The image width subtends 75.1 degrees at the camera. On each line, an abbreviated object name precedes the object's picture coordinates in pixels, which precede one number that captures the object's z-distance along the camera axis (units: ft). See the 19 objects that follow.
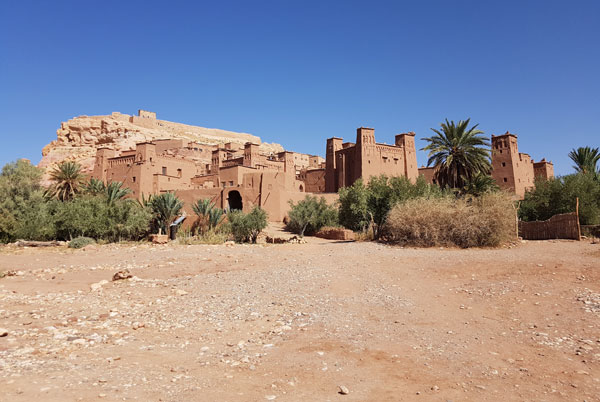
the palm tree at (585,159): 108.58
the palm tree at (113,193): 80.69
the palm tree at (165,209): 81.15
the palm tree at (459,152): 78.84
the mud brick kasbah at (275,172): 106.11
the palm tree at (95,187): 88.12
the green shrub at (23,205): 76.23
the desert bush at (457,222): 48.16
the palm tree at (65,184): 93.76
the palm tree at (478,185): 81.66
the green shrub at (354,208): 77.51
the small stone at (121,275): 32.86
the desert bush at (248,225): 73.10
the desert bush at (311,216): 88.07
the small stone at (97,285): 29.37
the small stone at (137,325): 19.63
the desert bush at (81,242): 65.13
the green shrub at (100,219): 73.10
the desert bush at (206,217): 84.18
